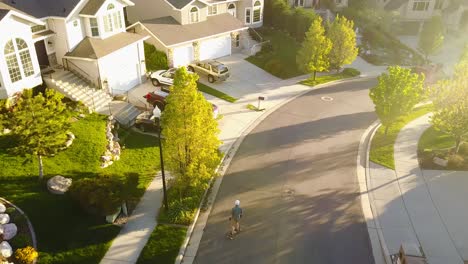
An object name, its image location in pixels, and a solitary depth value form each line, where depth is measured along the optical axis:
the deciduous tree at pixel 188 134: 18.77
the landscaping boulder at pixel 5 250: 16.36
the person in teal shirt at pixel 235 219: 18.36
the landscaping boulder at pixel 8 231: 17.42
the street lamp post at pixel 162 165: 16.61
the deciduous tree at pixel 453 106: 23.77
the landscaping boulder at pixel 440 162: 24.58
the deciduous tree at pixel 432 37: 44.44
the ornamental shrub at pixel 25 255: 16.48
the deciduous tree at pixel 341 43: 38.16
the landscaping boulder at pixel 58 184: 20.19
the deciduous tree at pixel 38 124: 18.62
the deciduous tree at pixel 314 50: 36.38
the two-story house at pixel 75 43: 25.56
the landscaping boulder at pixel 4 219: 17.78
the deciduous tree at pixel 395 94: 26.06
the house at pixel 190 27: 36.72
